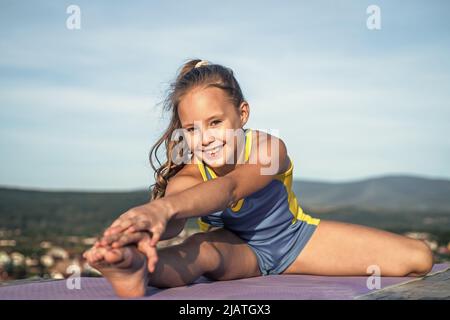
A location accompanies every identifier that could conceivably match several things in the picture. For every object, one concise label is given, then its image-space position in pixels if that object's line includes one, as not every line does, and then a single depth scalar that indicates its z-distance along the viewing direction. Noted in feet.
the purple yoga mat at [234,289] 5.50
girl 6.26
